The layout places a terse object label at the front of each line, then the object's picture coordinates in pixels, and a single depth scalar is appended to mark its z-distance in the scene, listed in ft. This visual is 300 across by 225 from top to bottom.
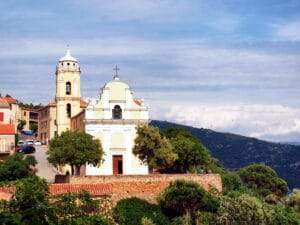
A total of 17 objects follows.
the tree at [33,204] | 85.95
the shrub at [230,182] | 199.78
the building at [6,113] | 255.29
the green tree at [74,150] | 188.65
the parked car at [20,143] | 269.23
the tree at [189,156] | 200.23
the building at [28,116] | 377.67
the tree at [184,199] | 168.14
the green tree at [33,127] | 369.96
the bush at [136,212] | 161.89
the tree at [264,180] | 264.70
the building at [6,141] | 234.38
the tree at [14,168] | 189.14
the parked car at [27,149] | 253.30
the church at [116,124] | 214.69
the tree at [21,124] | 352.32
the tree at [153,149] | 196.75
